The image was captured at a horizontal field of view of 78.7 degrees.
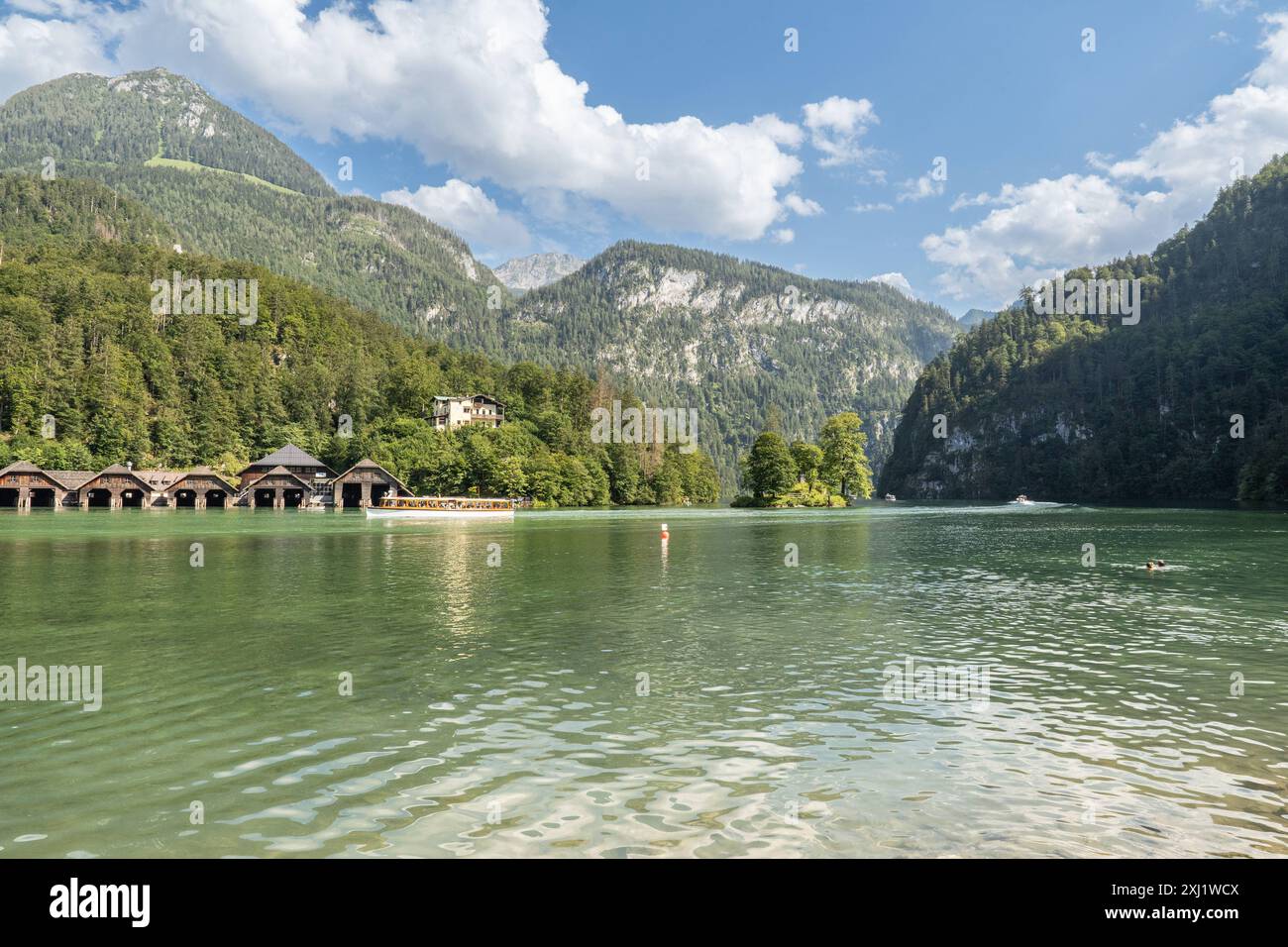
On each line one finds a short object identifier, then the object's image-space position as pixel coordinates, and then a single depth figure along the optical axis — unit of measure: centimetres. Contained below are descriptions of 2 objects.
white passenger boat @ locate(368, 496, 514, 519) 10556
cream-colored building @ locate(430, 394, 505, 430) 17925
